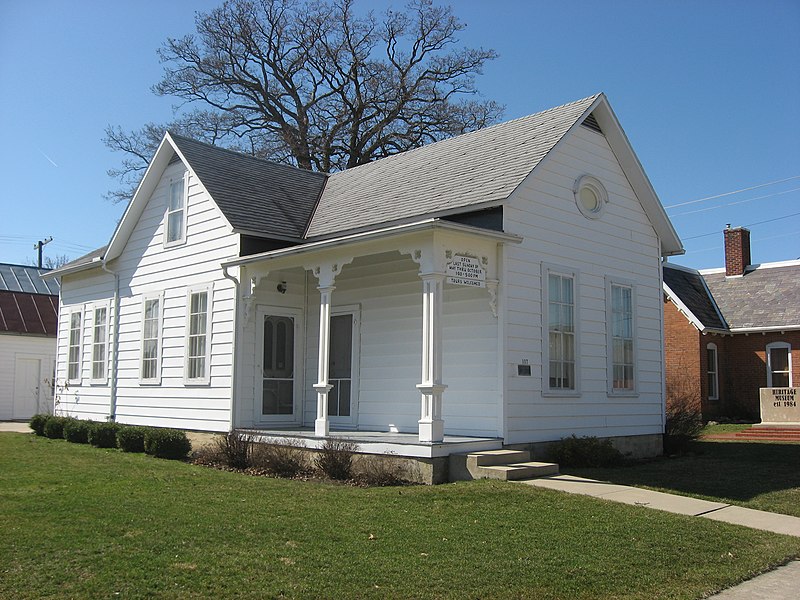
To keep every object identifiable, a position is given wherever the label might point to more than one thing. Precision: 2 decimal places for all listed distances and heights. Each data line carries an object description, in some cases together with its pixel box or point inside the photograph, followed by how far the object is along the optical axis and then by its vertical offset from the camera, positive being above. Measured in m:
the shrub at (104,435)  17.08 -1.20
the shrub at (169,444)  14.91 -1.19
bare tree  35.53 +12.76
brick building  26.91 +1.64
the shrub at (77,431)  18.16 -1.19
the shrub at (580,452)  13.17 -1.10
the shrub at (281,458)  12.50 -1.21
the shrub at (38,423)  20.19 -1.14
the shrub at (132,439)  15.97 -1.18
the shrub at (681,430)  16.42 -0.90
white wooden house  12.97 +1.67
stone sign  24.48 -0.52
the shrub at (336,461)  11.95 -1.18
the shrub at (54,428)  19.31 -1.19
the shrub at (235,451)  13.39 -1.18
